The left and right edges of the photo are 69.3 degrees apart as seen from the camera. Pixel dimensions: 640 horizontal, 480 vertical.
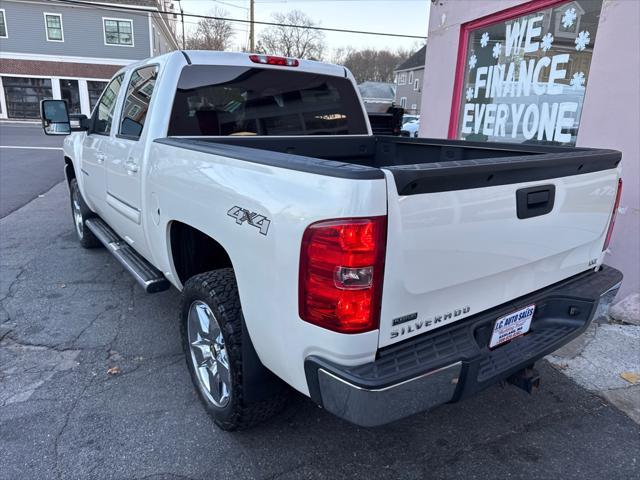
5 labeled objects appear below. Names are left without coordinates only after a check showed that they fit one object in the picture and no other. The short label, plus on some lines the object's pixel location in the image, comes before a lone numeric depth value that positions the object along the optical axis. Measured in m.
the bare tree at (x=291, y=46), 47.16
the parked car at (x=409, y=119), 23.92
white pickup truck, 1.67
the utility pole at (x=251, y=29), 25.69
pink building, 4.03
